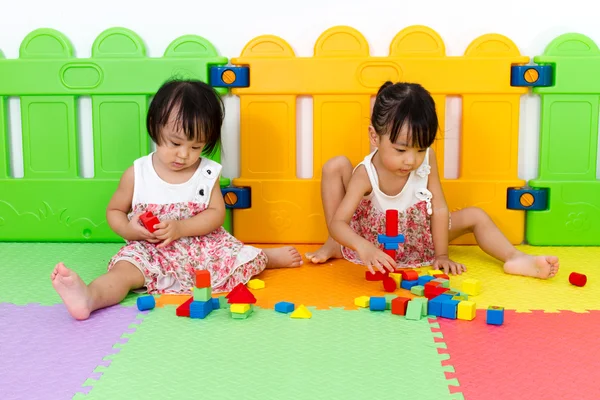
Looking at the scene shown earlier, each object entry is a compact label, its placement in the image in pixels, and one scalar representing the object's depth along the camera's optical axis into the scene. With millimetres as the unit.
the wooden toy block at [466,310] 1295
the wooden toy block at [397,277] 1509
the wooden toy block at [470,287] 1452
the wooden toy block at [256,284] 1513
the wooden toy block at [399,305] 1324
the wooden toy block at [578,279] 1509
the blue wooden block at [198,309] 1303
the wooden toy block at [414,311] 1305
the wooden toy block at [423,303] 1316
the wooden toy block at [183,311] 1320
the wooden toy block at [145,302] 1350
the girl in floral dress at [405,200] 1569
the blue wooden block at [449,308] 1301
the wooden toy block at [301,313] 1307
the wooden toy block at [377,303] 1345
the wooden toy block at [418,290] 1458
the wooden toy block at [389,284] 1485
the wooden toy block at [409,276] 1519
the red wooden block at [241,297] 1321
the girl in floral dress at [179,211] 1503
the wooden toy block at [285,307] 1335
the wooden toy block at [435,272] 1575
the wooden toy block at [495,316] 1264
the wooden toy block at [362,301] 1372
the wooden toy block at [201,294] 1324
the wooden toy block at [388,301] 1359
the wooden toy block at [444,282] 1471
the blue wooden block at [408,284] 1504
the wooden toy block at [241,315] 1304
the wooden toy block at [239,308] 1299
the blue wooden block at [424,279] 1501
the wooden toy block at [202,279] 1333
